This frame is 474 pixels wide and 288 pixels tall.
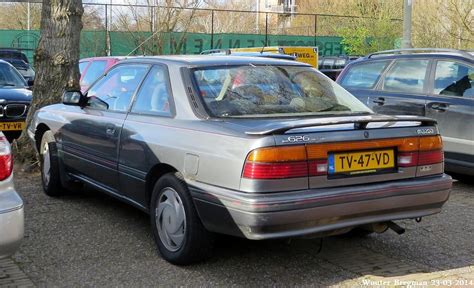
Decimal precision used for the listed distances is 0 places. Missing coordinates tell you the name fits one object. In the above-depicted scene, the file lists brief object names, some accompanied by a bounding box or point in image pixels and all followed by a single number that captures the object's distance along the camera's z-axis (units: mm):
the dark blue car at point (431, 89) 6875
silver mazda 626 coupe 3615
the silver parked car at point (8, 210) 3305
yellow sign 14612
